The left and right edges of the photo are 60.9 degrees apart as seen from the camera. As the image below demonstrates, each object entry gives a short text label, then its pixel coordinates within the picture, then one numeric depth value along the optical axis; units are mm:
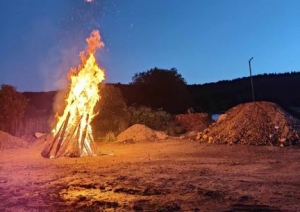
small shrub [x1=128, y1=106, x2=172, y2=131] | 17071
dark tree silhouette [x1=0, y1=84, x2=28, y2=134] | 15937
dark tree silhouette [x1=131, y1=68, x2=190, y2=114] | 29532
